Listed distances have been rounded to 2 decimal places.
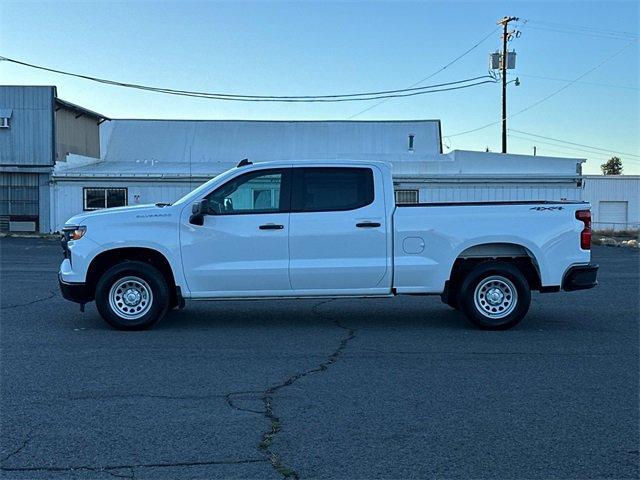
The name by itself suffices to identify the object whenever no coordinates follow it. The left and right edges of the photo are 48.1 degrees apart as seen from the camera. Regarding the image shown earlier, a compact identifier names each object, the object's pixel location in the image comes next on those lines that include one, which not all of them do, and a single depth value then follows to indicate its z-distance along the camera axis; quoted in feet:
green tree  363.56
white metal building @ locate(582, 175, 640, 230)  135.33
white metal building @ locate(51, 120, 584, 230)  104.17
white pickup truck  28.96
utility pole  131.44
